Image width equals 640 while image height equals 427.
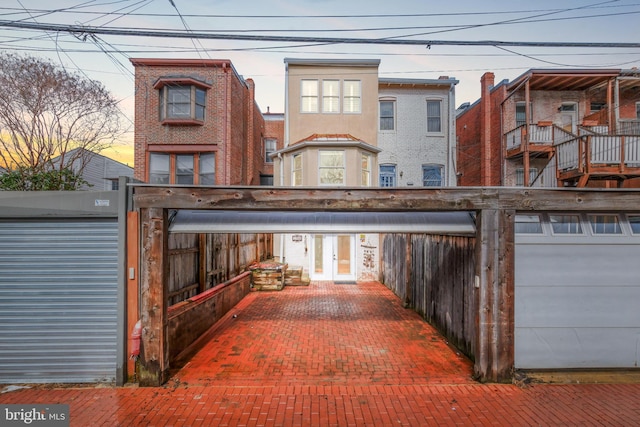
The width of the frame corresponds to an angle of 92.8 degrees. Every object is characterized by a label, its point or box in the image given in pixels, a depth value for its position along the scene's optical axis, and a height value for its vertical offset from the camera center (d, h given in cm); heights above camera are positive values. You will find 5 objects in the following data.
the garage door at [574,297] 539 -142
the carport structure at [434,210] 518 +12
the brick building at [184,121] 1333 +420
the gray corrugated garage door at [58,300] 512 -143
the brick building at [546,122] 1277 +470
